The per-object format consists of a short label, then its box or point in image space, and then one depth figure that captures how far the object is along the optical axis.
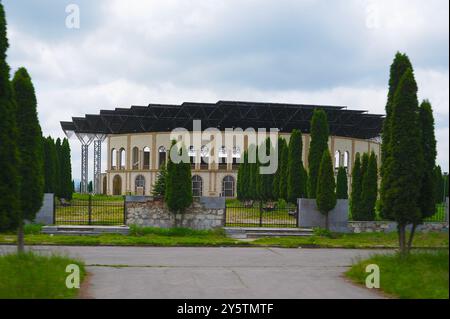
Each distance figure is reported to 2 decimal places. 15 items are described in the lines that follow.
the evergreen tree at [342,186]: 30.20
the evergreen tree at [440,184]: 39.49
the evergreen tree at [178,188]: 21.28
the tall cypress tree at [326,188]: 21.67
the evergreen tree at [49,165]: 30.34
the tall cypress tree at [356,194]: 24.14
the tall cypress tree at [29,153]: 12.35
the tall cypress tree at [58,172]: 33.41
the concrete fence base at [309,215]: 22.54
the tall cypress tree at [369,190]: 23.94
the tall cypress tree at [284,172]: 30.23
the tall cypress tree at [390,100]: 12.98
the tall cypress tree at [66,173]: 35.09
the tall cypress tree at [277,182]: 33.29
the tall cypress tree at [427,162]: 12.64
